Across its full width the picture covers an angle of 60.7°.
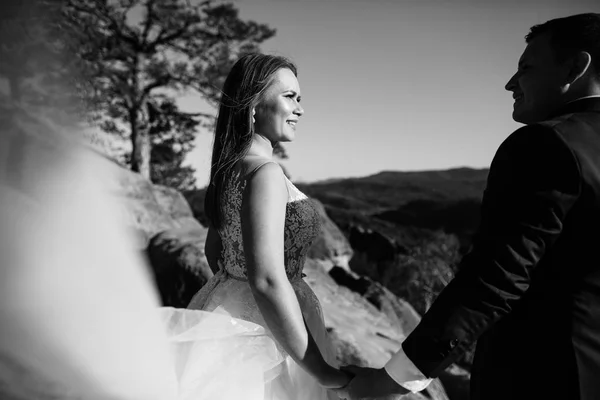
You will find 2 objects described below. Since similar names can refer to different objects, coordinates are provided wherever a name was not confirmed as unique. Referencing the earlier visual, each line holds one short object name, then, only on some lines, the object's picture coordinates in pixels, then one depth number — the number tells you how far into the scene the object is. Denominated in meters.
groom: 1.50
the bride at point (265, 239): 1.84
